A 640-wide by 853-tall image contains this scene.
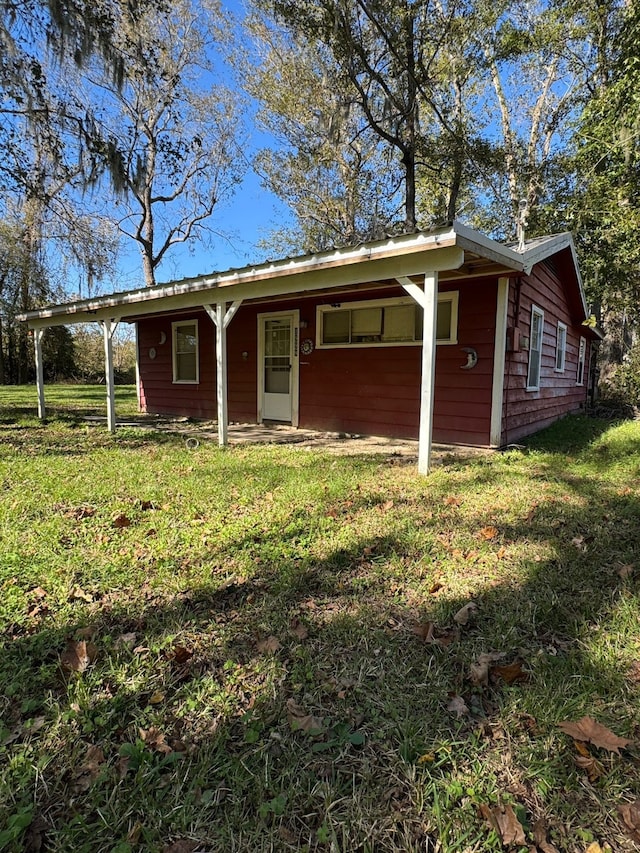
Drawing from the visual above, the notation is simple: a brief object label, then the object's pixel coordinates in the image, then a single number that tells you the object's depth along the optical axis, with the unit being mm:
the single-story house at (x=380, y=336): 4660
